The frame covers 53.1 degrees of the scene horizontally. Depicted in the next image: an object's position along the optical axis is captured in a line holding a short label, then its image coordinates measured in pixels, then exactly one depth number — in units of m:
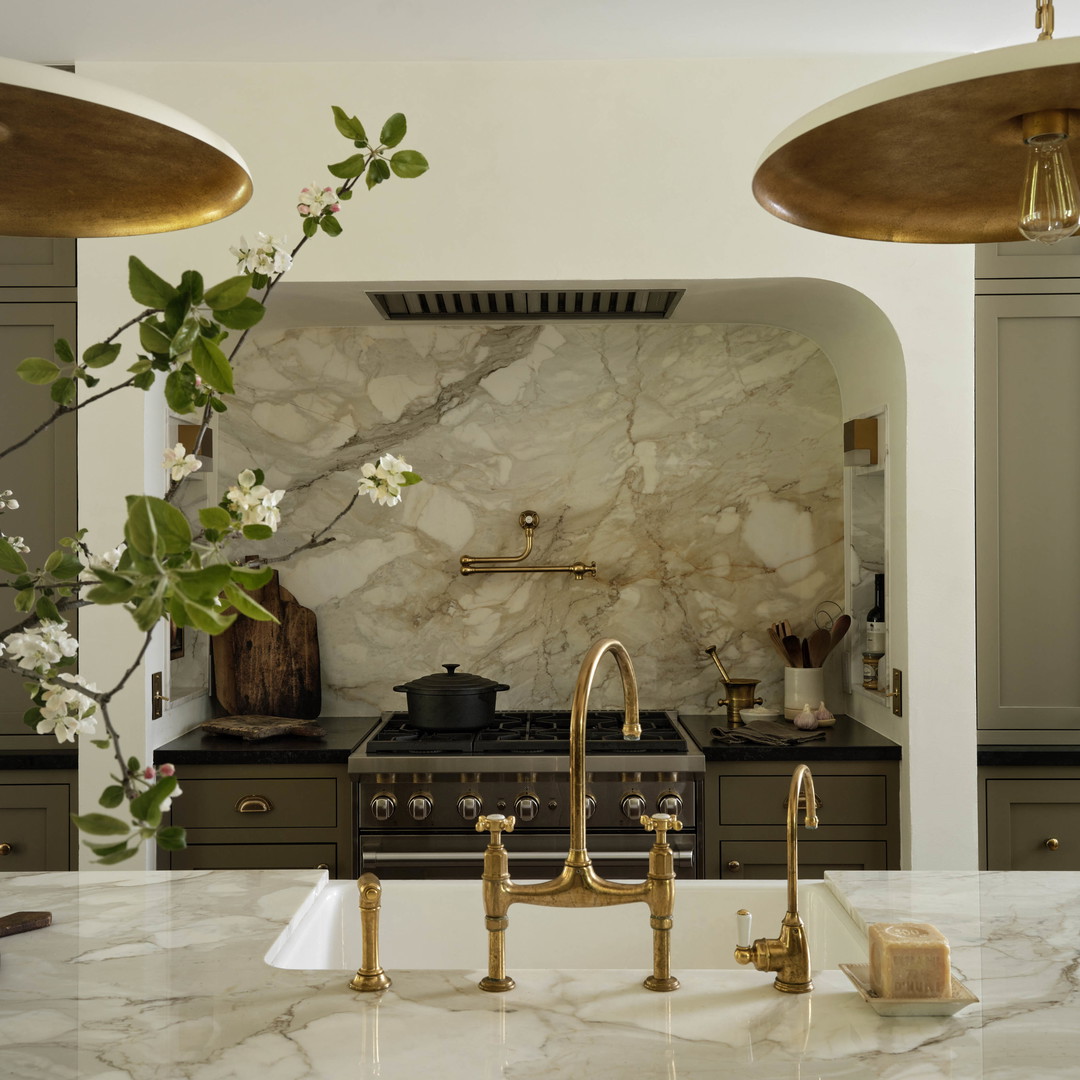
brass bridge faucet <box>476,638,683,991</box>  1.29
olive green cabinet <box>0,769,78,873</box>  2.84
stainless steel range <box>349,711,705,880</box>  2.83
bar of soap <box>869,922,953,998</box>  1.21
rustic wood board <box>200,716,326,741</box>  3.01
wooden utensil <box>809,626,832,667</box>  3.26
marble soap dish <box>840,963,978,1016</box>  1.20
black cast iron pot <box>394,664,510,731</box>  3.01
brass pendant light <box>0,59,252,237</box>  0.81
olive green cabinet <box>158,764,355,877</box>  2.87
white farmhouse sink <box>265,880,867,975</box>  1.69
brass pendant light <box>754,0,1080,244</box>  0.84
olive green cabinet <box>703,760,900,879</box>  2.88
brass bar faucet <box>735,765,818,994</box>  1.26
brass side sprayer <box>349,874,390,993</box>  1.27
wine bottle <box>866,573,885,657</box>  3.16
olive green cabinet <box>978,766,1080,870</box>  2.87
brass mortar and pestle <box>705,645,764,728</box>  3.22
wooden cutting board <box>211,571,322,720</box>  3.37
